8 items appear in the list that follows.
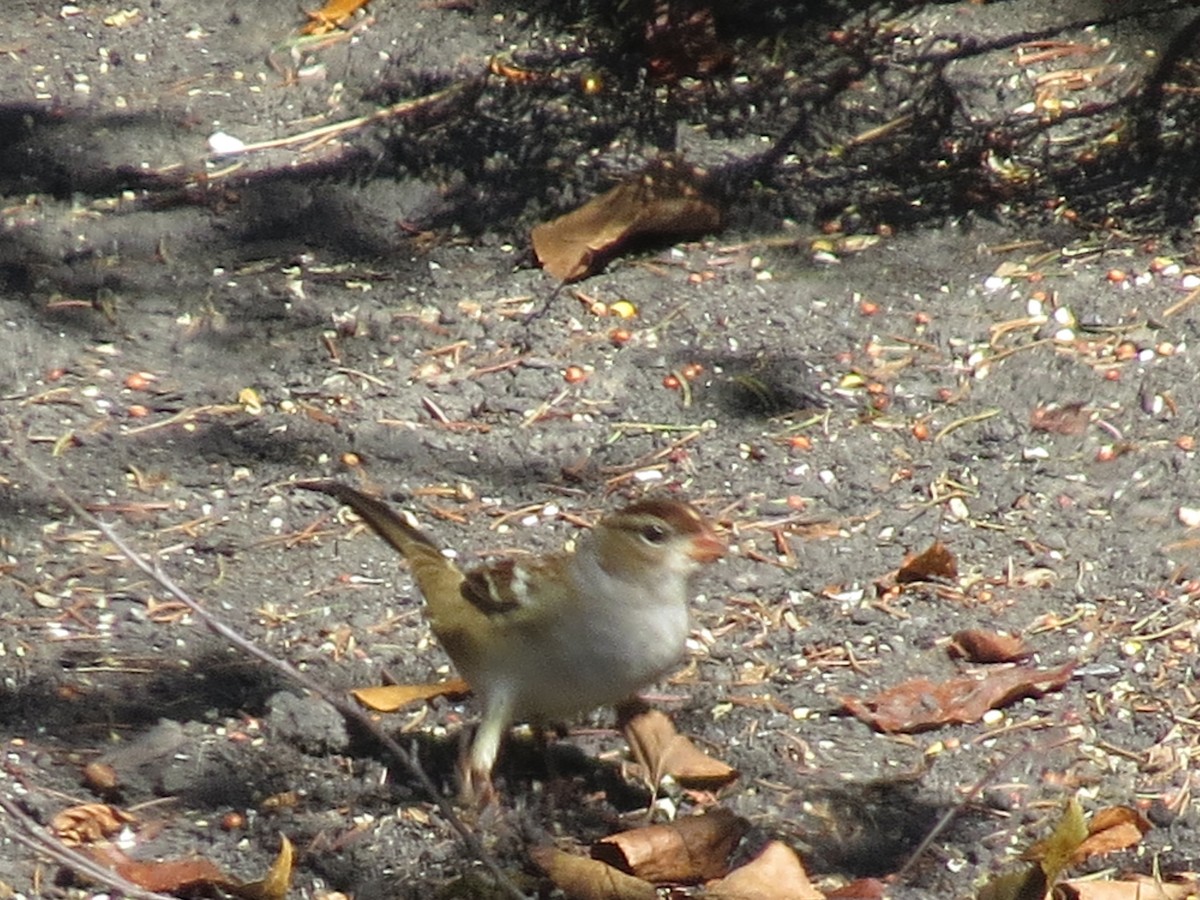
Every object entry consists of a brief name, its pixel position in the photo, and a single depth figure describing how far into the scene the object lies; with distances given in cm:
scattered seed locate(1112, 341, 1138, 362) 1152
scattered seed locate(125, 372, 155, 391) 1173
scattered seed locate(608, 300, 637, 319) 1224
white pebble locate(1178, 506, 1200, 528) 1019
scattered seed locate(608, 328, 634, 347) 1198
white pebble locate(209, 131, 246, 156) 1398
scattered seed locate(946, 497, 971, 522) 1037
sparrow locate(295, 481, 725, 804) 823
